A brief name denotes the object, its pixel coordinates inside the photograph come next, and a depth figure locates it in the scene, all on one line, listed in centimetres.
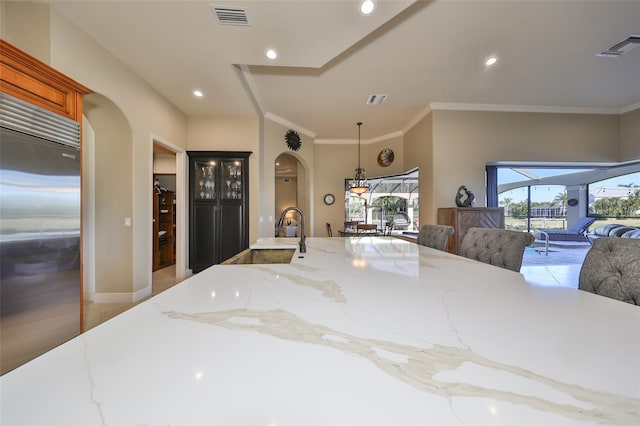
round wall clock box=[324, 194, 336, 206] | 623
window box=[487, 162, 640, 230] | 459
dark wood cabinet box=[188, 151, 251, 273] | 409
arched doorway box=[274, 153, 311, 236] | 779
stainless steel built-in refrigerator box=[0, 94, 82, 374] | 143
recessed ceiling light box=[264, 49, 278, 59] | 247
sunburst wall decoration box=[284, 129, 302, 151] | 508
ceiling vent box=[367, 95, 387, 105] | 389
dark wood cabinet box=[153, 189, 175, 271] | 471
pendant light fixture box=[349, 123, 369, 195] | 564
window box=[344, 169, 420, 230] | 612
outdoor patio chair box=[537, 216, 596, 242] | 565
